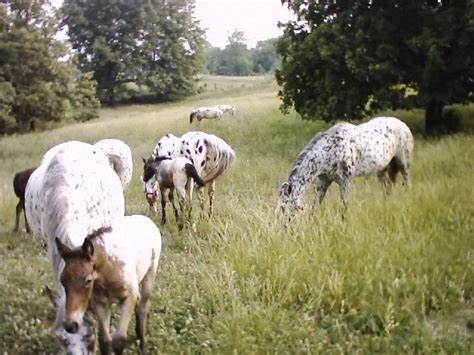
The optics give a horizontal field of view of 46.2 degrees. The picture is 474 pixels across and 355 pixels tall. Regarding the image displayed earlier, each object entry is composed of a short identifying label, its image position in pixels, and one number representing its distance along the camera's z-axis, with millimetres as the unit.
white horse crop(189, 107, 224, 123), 24094
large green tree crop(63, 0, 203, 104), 46219
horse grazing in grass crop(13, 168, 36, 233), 8524
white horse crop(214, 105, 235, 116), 25662
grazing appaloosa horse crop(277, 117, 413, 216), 7344
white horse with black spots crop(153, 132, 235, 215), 9422
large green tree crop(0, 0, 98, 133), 21250
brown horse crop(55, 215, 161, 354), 3035
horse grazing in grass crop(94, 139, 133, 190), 8828
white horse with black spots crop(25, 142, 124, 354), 3227
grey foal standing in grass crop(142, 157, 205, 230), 8242
